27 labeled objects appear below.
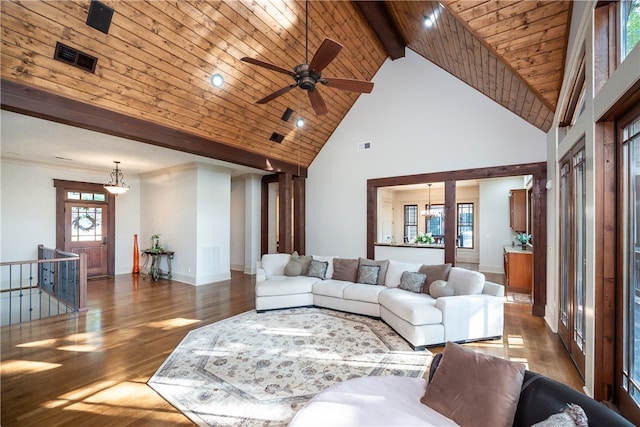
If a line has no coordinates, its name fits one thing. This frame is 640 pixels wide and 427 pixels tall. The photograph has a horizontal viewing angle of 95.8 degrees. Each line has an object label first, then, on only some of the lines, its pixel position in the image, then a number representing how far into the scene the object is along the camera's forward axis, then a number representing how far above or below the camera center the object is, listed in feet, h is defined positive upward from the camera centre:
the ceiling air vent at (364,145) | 22.68 +5.66
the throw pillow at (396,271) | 15.43 -2.96
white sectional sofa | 11.69 -3.74
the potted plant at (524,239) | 22.53 -1.69
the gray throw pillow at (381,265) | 16.02 -2.72
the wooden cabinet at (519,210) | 23.35 +0.61
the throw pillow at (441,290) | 12.89 -3.26
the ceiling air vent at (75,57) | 10.30 +5.85
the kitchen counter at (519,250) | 20.37 -2.40
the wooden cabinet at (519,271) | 20.13 -3.74
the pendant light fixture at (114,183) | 22.29 +2.99
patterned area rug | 7.73 -5.11
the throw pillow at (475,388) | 4.68 -3.01
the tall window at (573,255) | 9.52 -1.41
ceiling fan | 9.18 +5.21
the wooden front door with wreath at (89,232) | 24.39 -1.45
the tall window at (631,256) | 6.31 -0.86
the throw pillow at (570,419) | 3.43 -2.44
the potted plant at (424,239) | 24.63 -1.92
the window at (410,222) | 37.86 -0.66
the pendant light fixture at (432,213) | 31.32 +0.45
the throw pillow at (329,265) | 17.78 -3.03
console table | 24.35 -4.14
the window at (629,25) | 6.22 +4.39
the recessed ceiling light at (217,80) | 14.37 +6.87
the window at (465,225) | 33.16 -0.90
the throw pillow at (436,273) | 14.05 -2.77
